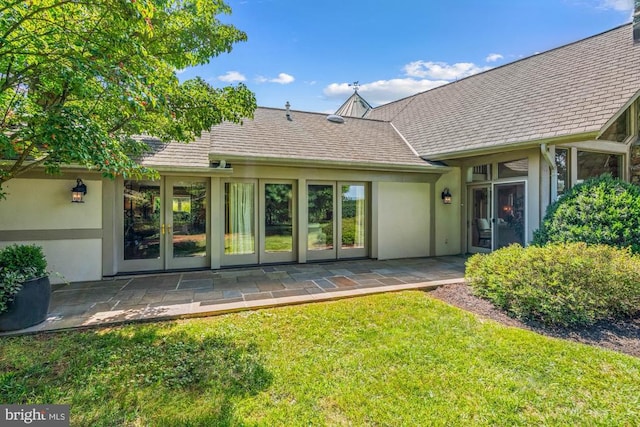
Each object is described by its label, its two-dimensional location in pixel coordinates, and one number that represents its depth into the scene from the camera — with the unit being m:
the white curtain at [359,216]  9.33
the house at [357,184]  6.71
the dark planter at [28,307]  4.14
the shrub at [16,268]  4.14
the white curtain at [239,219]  8.09
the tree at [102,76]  3.39
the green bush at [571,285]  4.32
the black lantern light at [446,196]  9.80
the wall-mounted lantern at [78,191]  6.57
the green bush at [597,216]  5.41
